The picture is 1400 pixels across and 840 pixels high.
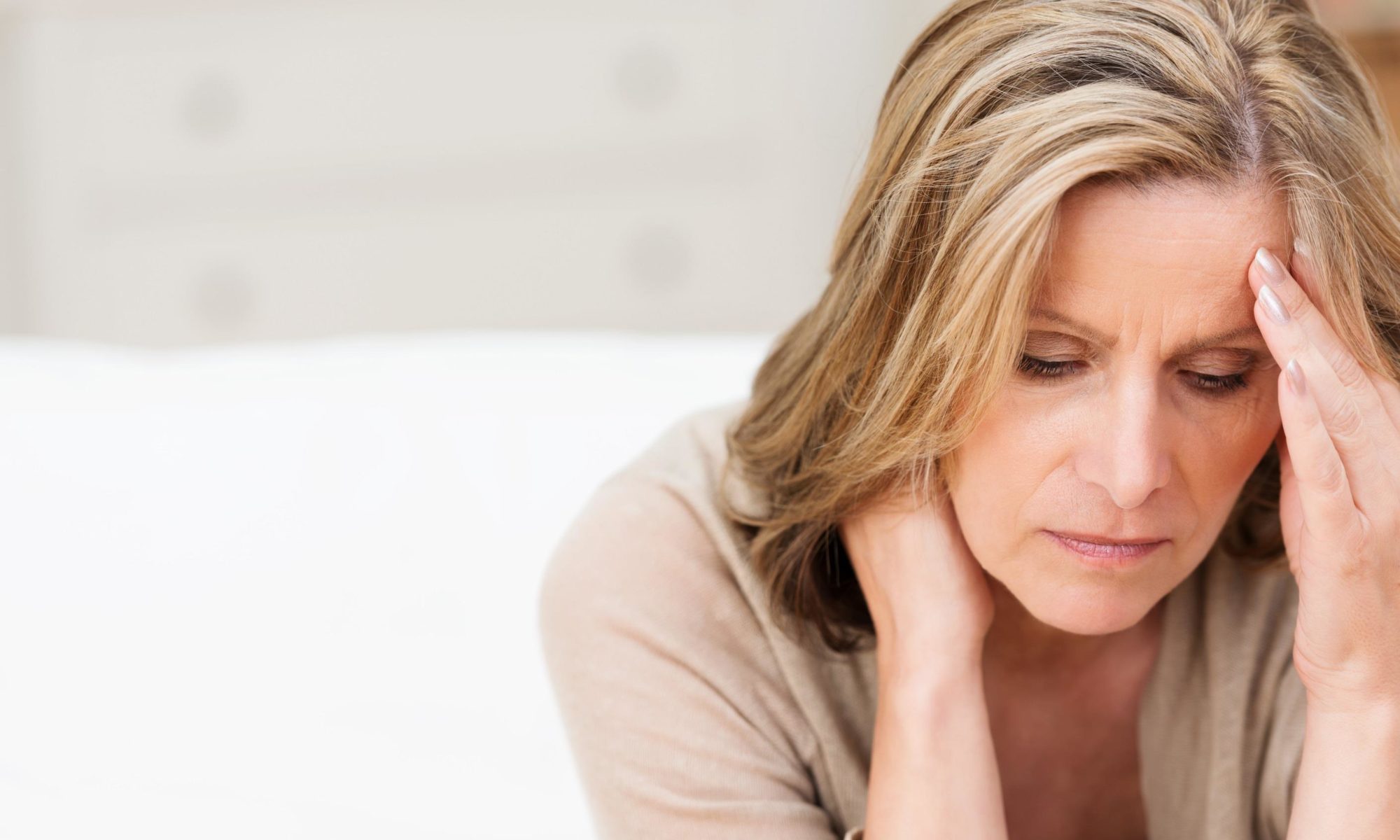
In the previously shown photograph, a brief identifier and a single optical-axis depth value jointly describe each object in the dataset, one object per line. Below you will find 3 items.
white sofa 1.85
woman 1.62
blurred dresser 4.06
